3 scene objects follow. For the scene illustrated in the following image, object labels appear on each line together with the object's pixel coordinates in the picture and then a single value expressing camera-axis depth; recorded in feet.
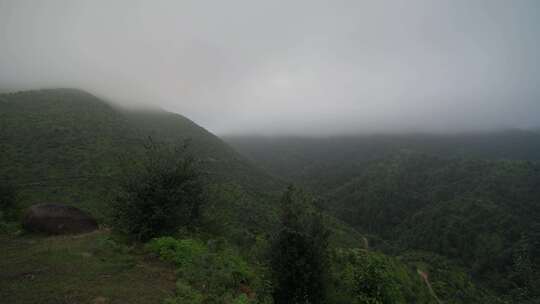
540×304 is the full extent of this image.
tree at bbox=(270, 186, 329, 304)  34.30
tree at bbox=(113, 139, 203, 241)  34.47
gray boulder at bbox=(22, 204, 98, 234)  39.19
